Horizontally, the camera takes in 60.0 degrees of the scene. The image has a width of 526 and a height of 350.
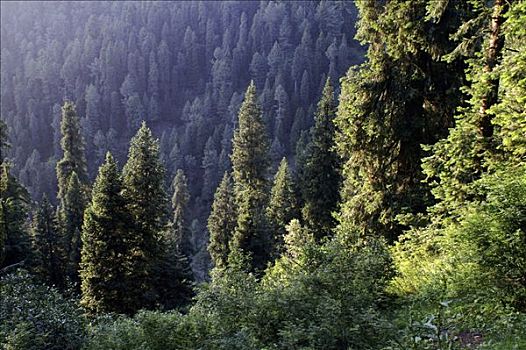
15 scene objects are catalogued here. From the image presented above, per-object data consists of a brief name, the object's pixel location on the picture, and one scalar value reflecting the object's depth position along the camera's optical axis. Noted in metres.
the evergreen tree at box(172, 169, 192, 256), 57.00
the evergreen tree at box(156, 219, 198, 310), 28.00
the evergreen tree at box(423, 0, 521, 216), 9.87
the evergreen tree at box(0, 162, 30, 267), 31.18
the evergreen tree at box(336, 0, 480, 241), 13.23
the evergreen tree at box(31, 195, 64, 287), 38.56
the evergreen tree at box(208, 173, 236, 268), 43.03
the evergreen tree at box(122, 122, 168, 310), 25.41
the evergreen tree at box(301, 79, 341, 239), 30.34
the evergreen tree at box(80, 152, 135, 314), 23.69
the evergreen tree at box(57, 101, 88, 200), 45.34
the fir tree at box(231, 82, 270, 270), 36.53
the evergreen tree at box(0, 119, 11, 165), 32.57
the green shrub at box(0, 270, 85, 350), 9.30
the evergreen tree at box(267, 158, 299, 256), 39.53
